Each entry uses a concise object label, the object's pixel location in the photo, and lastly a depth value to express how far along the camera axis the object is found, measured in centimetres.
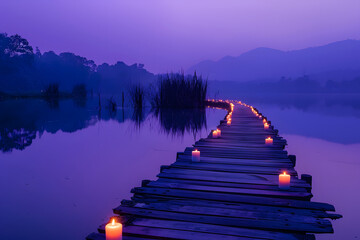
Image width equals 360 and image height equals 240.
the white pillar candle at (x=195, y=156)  559
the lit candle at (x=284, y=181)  405
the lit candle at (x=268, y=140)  722
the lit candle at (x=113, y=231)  253
